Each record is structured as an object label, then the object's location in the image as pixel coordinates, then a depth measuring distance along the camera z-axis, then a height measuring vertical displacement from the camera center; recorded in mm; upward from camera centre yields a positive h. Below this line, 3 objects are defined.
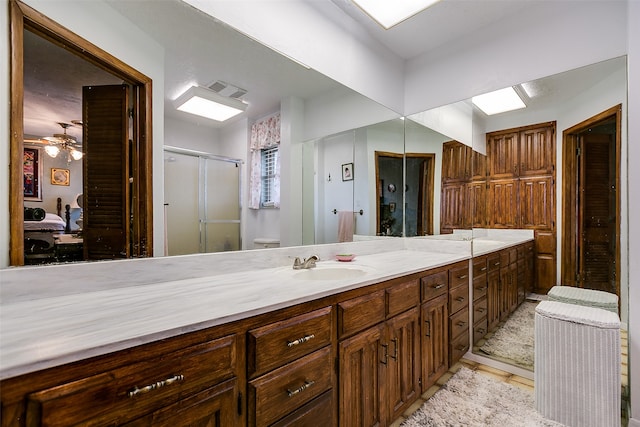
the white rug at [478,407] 1557 -1149
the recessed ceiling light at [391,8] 1715 +1265
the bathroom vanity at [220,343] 624 -382
